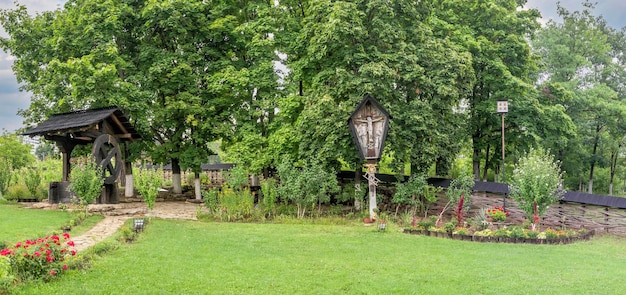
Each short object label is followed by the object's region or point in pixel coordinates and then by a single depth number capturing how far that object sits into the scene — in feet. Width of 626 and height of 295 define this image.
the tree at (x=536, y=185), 41.81
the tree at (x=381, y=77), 50.75
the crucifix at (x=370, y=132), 47.65
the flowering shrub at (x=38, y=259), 21.35
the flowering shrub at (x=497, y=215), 45.14
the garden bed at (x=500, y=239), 38.27
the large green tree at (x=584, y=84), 79.51
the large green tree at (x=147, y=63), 59.21
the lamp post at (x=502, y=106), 56.44
